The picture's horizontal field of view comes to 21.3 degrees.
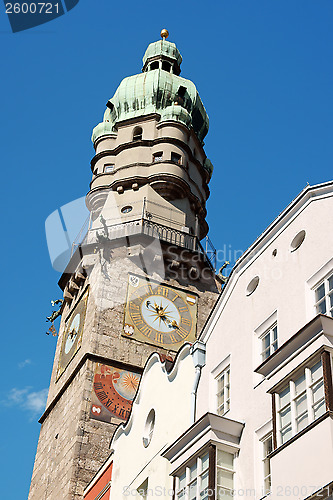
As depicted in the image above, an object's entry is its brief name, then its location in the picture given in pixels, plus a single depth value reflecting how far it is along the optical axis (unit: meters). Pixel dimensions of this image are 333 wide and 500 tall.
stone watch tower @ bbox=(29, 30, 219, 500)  33.09
